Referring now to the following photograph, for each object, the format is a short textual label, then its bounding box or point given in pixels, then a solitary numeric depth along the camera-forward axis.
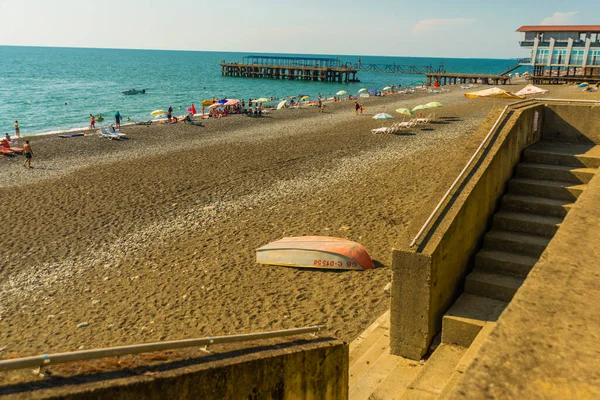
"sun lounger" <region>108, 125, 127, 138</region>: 29.79
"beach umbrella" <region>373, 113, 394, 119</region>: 30.45
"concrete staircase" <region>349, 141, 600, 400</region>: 4.95
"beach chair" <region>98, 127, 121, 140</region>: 29.42
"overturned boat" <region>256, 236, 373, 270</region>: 10.31
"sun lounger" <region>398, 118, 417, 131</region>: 28.69
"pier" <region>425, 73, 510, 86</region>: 69.31
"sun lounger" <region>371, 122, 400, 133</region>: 27.97
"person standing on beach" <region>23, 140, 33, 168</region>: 21.84
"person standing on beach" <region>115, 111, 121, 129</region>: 33.87
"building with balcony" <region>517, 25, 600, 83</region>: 54.88
